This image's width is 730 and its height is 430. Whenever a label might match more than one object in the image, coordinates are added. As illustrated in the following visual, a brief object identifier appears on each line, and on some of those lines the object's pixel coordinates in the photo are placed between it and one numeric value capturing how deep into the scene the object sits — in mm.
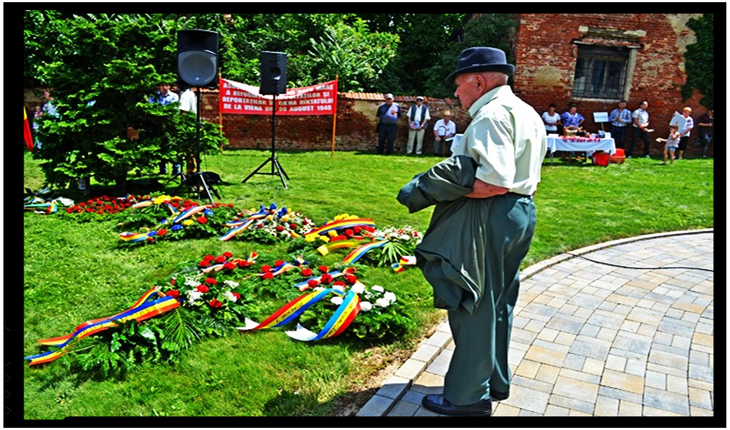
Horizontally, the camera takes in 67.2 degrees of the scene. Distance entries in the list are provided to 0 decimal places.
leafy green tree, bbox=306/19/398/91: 19250
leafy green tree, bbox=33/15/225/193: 8516
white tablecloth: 14633
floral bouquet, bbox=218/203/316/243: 6793
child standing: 15289
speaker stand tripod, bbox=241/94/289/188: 10167
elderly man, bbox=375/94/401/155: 16422
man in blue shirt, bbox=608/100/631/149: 17312
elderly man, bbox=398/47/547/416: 2811
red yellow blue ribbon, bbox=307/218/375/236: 6832
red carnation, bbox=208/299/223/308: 4504
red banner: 15070
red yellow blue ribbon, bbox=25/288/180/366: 3840
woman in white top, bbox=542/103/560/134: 16469
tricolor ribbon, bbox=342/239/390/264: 5844
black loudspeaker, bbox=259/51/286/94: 10578
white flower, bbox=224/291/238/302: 4668
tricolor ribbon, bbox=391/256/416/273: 5781
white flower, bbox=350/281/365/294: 4721
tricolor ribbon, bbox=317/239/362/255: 6371
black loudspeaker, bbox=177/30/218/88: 8336
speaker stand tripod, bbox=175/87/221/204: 8648
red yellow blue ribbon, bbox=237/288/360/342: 4195
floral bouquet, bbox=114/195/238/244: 6703
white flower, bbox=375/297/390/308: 4504
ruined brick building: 16984
